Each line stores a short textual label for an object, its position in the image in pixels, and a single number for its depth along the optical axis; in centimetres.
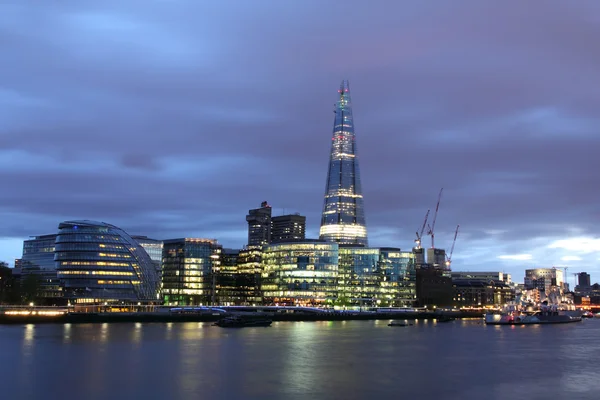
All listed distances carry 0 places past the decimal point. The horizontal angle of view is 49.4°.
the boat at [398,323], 17438
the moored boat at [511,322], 19325
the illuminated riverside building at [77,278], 19912
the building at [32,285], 19228
